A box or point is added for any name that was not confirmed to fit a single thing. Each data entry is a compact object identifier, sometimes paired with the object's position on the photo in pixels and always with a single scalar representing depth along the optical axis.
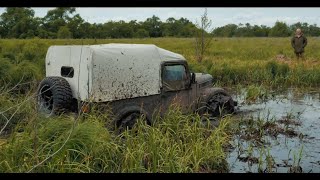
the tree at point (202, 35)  12.93
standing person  14.39
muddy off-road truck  5.38
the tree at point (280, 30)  57.36
